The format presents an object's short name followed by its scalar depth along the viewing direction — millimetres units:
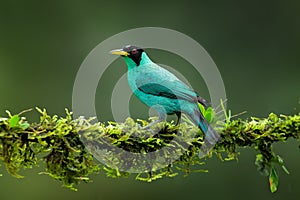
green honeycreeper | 6051
